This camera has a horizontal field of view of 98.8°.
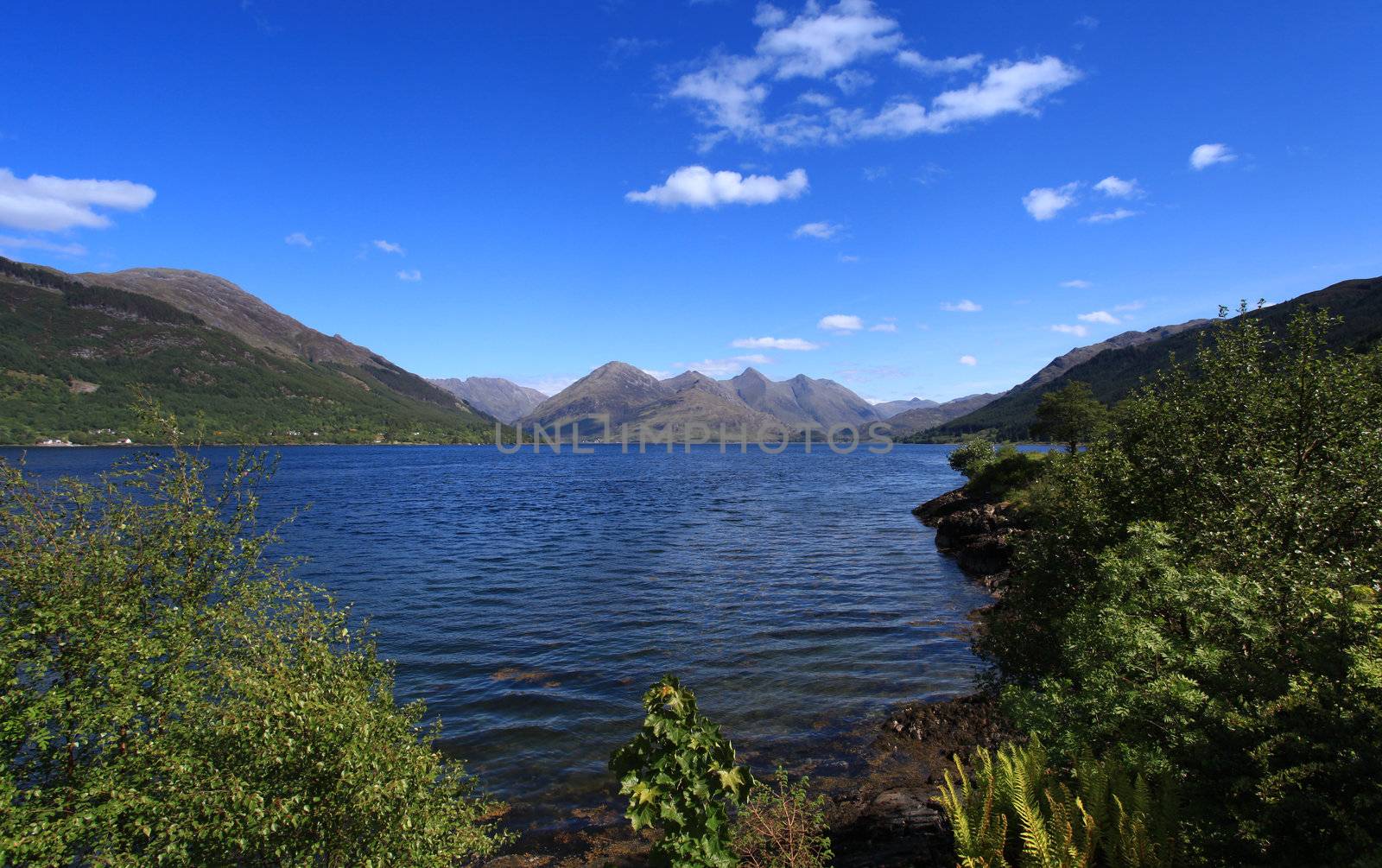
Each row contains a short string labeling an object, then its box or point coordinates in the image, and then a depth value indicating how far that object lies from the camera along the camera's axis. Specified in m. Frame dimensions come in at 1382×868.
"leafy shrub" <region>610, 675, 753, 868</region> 8.59
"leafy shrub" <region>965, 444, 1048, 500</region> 60.31
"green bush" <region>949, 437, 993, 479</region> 81.07
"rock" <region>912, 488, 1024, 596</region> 44.50
